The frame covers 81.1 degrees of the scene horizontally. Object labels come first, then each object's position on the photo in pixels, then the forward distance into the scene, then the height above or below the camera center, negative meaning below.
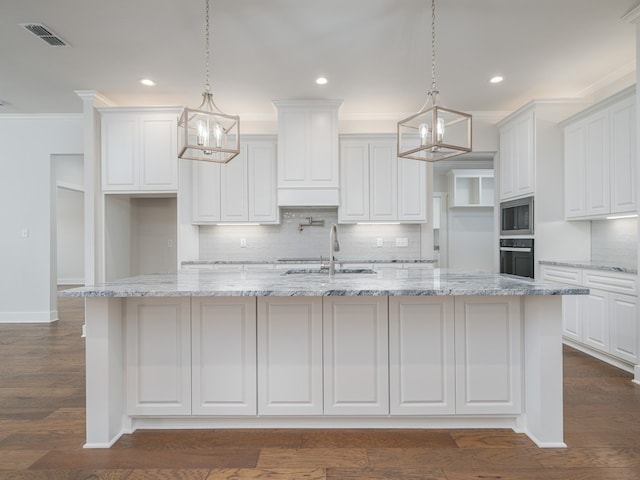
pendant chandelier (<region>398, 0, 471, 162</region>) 2.16 +0.67
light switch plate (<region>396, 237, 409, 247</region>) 5.25 -0.02
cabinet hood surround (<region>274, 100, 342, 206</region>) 4.74 +1.11
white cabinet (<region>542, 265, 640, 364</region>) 3.20 -0.71
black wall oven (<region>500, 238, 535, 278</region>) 4.50 -0.22
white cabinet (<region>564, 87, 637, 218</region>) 3.40 +0.80
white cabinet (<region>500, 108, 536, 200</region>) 4.47 +1.06
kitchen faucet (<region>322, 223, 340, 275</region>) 2.79 -0.04
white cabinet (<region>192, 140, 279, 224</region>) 4.93 +0.70
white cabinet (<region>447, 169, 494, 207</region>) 7.87 +1.12
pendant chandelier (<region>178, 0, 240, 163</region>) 2.32 +0.72
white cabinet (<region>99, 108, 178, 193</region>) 4.58 +1.18
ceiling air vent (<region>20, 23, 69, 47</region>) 3.08 +1.78
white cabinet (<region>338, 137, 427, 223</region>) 4.93 +0.80
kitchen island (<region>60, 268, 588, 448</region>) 2.25 -0.70
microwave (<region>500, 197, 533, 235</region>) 4.50 +0.30
